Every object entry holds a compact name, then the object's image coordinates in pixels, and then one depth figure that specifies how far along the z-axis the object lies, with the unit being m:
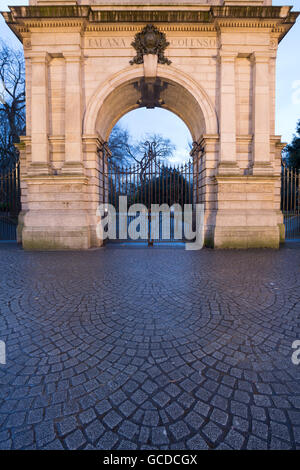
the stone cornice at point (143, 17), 7.69
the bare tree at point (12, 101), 18.77
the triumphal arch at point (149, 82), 7.96
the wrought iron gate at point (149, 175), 8.97
